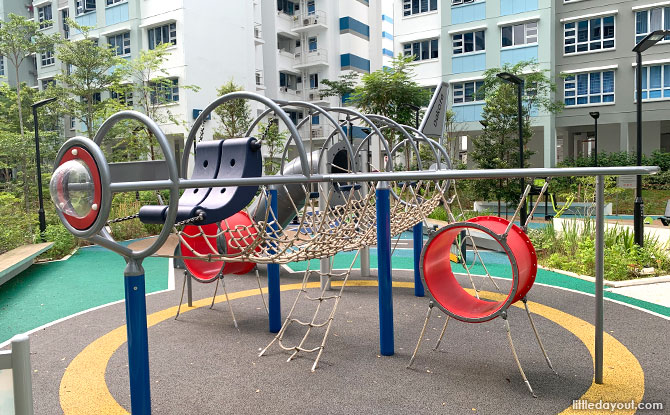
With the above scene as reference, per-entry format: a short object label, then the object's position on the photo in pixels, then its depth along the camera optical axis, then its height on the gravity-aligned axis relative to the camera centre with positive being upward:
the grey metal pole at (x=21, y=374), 1.39 -0.52
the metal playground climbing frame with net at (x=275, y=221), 2.23 -0.32
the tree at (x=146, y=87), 16.28 +3.25
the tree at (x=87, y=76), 17.09 +3.68
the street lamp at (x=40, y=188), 10.65 -0.09
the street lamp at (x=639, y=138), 7.21 +0.39
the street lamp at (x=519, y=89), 10.60 +1.69
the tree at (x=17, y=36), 16.08 +4.72
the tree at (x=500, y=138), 16.11 +1.03
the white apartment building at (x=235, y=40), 23.03 +7.26
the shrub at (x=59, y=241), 9.51 -1.11
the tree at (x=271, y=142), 18.16 +1.32
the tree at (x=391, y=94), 15.81 +2.45
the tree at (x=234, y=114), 17.64 +2.27
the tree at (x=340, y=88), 24.20 +4.15
